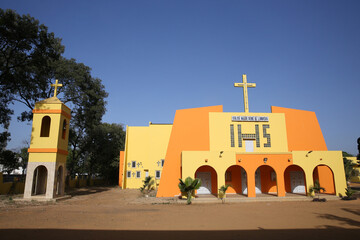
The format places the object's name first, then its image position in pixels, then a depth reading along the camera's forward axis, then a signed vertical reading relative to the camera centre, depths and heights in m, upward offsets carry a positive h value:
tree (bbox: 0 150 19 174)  22.89 +0.60
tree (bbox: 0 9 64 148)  17.94 +8.88
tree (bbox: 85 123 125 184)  35.19 +2.63
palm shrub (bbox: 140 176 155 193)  26.22 -2.20
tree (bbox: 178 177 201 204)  16.84 -1.42
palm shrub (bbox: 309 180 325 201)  17.21 -1.65
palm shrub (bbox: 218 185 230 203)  16.94 -1.90
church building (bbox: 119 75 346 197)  18.94 +1.73
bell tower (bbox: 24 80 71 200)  17.77 +1.06
